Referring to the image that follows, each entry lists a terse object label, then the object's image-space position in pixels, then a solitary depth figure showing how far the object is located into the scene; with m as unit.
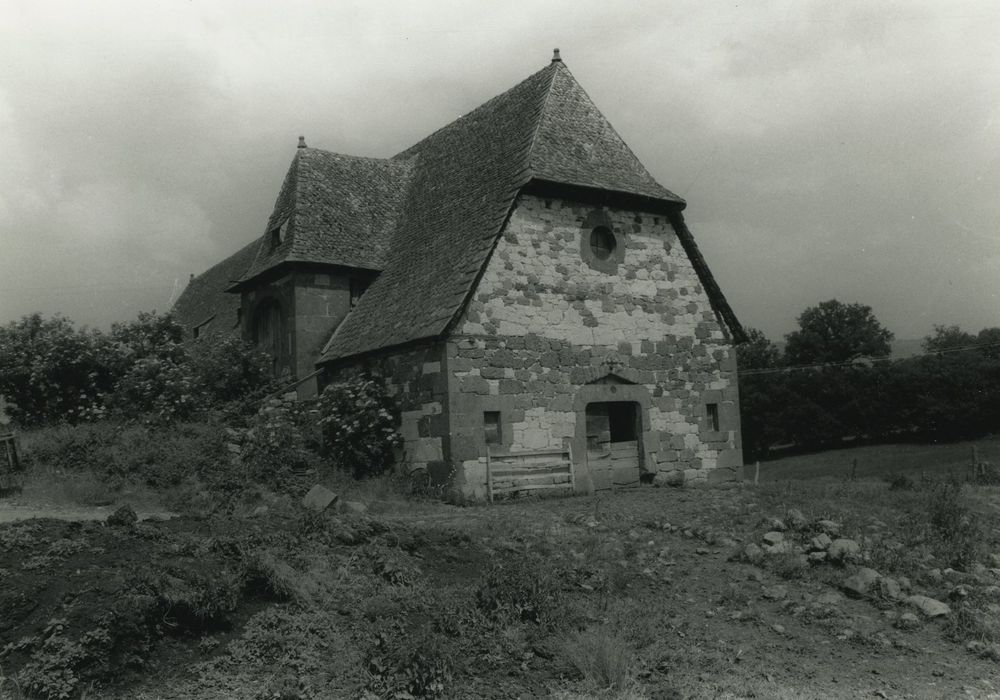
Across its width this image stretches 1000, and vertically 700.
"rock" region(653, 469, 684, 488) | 17.78
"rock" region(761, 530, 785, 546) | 10.75
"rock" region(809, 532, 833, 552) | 10.46
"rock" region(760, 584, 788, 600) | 9.20
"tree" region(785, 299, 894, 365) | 61.44
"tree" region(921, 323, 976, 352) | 61.19
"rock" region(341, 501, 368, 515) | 12.54
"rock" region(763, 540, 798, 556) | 10.38
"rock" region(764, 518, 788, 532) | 11.38
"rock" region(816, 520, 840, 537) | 11.16
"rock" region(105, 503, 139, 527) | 9.22
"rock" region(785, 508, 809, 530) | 11.39
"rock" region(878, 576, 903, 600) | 9.15
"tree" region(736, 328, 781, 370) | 62.84
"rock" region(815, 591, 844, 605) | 9.06
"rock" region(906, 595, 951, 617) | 8.74
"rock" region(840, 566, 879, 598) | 9.28
